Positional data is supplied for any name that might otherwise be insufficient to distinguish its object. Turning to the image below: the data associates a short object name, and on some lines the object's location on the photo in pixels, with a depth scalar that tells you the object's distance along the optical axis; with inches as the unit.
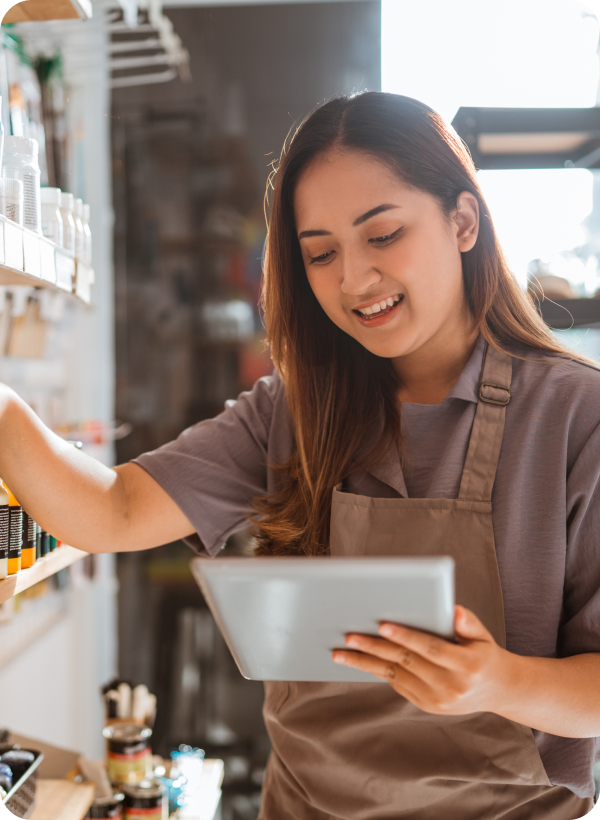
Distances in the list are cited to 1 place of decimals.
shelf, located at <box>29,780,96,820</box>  55.2
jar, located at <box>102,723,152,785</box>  66.1
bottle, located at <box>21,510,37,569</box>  42.2
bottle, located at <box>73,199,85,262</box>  49.0
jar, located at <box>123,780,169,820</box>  60.3
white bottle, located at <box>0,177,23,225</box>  35.8
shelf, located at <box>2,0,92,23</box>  43.6
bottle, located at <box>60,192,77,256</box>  46.8
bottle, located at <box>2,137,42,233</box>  38.4
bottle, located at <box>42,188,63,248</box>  44.9
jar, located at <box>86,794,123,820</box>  58.7
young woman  37.9
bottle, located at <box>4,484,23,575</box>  39.0
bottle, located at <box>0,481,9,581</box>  37.8
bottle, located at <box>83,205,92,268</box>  51.7
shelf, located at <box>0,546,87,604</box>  37.5
